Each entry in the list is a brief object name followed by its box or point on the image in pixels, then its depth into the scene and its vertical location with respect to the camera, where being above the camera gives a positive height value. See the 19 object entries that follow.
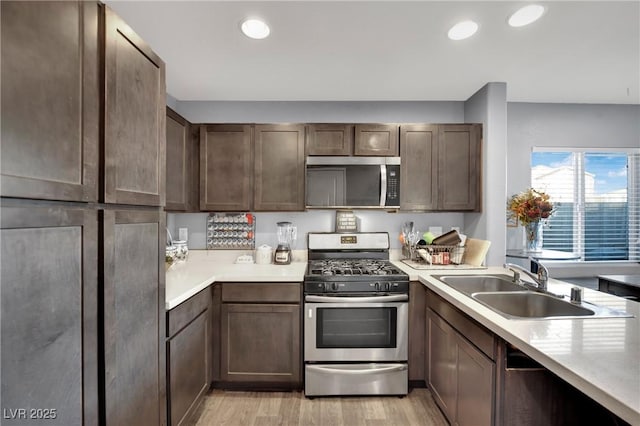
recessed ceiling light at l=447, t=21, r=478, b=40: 1.83 +1.07
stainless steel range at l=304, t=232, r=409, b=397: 2.34 -0.90
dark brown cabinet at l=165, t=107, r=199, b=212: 2.34 +0.38
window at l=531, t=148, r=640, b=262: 3.35 +0.08
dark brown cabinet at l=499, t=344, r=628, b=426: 1.35 -0.80
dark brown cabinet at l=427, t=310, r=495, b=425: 1.52 -0.91
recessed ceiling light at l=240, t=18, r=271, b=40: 1.81 +1.07
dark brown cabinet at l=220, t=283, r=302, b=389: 2.39 -0.91
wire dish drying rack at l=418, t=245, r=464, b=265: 2.76 -0.36
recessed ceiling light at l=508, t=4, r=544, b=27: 1.68 +1.08
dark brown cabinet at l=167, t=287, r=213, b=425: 1.69 -0.87
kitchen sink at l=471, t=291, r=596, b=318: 1.72 -0.52
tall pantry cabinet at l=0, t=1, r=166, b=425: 0.76 -0.01
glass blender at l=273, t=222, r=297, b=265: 3.08 -0.21
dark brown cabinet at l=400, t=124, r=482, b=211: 2.82 +0.40
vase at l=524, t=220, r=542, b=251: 2.97 -0.21
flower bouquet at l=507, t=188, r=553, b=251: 2.86 +0.01
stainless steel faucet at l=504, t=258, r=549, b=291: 1.83 -0.37
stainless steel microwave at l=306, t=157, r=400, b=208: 2.76 +0.27
